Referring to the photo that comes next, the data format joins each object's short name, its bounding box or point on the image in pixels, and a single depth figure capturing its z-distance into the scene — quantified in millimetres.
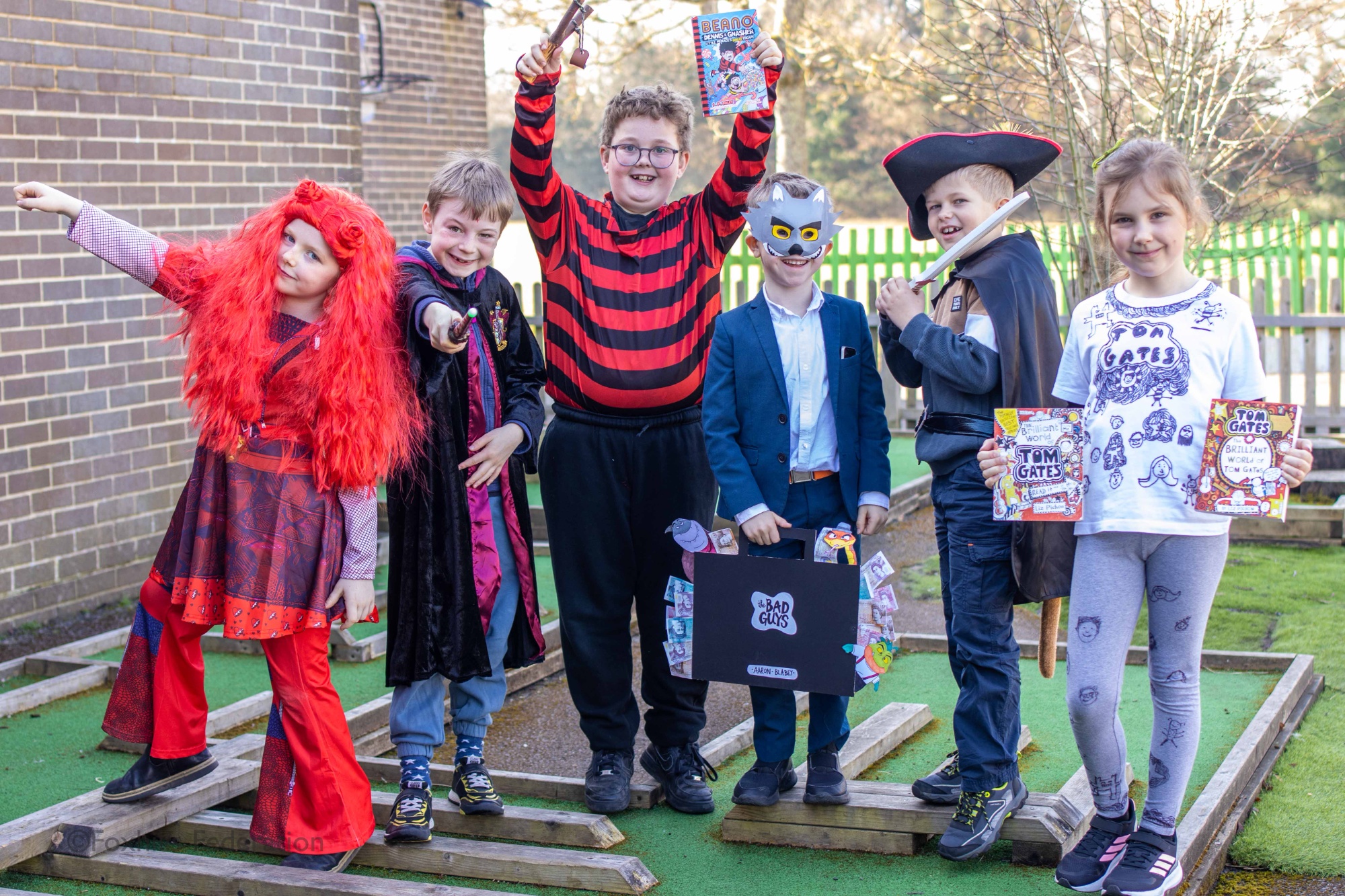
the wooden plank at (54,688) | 4871
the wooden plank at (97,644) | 5527
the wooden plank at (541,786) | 3881
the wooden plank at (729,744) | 4223
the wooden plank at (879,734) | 4004
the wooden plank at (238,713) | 4578
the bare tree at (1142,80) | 6570
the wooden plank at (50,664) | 5312
